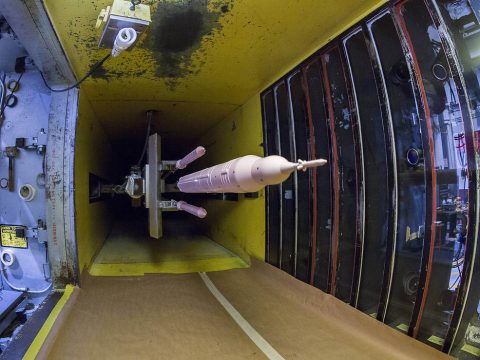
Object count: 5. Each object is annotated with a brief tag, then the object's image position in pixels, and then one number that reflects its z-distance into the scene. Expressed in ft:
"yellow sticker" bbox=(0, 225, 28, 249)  8.18
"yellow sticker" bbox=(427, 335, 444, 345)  5.06
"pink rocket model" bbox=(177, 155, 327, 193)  4.14
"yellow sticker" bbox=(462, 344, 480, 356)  4.58
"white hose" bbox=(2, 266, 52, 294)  8.28
